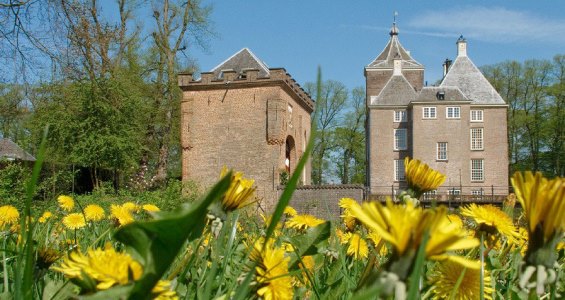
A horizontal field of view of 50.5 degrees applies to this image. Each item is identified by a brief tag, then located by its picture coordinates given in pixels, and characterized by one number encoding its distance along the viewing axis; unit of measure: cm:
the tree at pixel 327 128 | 4494
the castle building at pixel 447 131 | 3388
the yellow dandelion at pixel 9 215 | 171
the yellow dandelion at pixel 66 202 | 223
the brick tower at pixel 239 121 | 2561
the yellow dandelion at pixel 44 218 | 189
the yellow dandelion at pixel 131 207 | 184
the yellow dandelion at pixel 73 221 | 171
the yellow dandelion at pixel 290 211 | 186
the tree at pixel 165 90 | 2767
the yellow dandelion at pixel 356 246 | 136
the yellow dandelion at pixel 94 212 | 190
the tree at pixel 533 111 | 3944
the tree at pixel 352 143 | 4625
